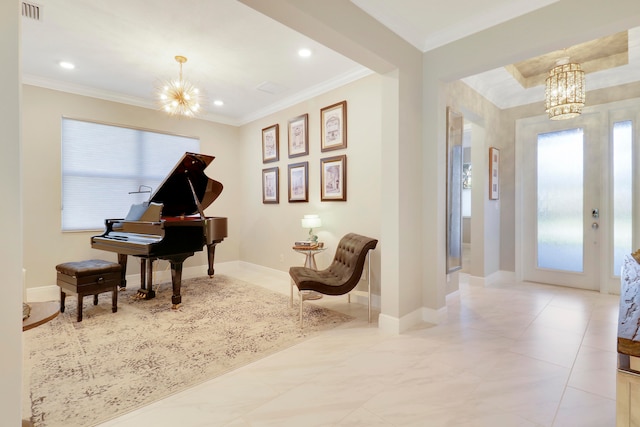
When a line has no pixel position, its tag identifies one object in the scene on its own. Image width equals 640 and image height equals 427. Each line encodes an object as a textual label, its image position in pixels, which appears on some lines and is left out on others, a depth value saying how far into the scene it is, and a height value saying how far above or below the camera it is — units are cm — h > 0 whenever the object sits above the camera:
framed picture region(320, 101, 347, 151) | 425 +121
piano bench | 328 -73
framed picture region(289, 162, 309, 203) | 489 +48
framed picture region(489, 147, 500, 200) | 488 +60
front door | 421 +17
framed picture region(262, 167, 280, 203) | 546 +47
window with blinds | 453 +71
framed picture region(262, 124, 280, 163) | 543 +122
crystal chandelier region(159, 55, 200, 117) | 369 +138
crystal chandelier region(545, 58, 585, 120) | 340 +134
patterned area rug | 198 -119
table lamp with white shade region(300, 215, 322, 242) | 432 -15
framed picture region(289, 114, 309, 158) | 486 +122
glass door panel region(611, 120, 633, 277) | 412 +26
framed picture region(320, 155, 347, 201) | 427 +48
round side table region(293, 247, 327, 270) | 421 -60
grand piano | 361 -18
